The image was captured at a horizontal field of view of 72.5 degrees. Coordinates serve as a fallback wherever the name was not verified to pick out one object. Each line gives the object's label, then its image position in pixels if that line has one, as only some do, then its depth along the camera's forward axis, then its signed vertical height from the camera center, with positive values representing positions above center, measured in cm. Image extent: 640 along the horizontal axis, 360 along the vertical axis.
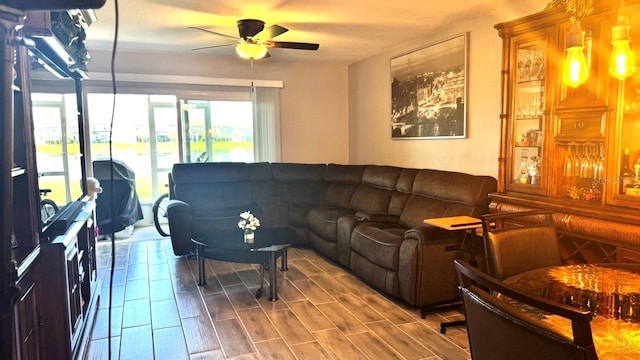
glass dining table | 129 -57
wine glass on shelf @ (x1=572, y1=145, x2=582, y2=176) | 287 -13
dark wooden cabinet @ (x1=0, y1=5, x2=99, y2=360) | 197 -57
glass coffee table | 355 -84
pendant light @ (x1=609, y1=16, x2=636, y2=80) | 196 +43
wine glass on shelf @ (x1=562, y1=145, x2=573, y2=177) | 292 -14
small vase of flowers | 384 -69
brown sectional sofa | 331 -68
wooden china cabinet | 249 +5
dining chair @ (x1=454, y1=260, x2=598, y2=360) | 95 -44
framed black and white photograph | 417 +57
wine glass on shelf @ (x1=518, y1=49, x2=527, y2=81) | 318 +58
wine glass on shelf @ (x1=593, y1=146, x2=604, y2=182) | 270 -14
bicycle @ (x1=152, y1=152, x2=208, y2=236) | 541 -83
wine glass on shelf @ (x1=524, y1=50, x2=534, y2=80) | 312 +56
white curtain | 603 +34
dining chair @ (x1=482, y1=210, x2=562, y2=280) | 205 -50
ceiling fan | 386 +97
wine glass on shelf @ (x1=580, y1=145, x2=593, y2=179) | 280 -14
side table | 300 -58
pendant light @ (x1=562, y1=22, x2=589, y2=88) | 203 +40
